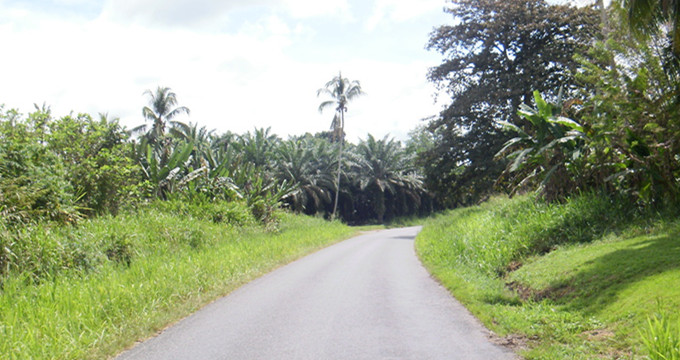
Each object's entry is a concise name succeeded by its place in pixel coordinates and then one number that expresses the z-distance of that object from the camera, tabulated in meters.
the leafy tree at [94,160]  16.39
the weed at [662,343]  4.59
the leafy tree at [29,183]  10.77
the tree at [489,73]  24.56
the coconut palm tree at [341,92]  46.38
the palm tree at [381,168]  52.03
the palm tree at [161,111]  47.03
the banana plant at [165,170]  22.06
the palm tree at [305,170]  45.69
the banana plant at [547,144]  13.97
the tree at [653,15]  9.89
